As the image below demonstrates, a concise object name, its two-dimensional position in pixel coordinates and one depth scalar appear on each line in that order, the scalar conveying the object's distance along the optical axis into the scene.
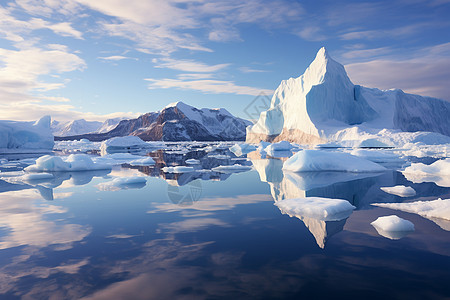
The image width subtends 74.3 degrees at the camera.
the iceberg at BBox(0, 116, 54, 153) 25.80
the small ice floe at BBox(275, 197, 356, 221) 4.93
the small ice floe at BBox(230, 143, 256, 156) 29.74
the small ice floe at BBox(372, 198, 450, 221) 4.86
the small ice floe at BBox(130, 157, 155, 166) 16.20
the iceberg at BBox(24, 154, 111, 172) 12.12
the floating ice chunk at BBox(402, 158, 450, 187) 9.75
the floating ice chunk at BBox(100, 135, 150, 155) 39.91
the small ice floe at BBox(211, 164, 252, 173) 12.34
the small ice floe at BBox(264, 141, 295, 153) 27.77
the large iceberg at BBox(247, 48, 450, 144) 36.00
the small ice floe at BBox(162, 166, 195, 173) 12.25
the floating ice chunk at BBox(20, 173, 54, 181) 9.97
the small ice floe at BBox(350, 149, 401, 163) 16.05
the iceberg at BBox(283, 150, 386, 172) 11.38
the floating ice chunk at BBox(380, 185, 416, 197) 6.79
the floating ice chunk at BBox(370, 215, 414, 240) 4.08
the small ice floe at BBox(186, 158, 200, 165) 16.39
